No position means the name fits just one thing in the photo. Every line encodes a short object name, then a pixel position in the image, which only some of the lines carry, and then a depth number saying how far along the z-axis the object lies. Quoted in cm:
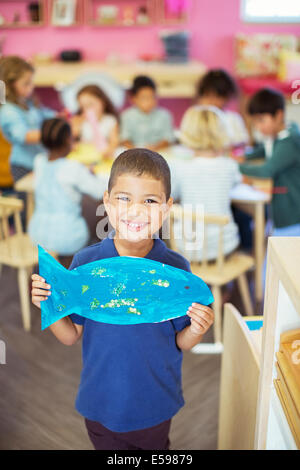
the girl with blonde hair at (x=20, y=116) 237
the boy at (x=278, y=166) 230
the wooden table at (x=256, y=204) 233
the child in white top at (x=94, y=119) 280
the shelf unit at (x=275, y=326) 77
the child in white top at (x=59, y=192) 204
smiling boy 85
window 464
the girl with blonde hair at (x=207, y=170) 208
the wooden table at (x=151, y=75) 445
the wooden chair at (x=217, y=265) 188
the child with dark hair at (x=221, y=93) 296
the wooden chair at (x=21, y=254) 218
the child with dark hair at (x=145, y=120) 293
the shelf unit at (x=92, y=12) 464
